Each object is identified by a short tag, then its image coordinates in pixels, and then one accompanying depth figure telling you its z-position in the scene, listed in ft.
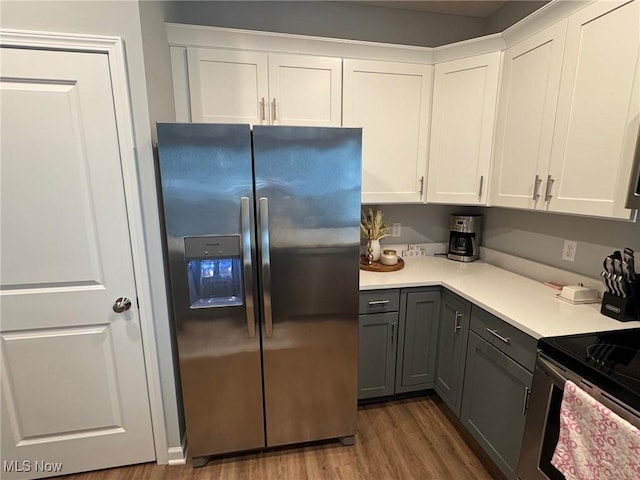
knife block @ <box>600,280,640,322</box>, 4.59
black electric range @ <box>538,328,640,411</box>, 3.15
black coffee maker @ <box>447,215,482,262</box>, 7.95
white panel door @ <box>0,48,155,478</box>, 4.45
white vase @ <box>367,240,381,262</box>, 7.68
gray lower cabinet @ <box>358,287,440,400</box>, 6.47
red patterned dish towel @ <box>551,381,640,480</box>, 2.99
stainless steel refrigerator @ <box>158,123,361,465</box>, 4.72
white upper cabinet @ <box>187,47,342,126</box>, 6.14
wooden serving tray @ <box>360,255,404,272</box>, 7.25
